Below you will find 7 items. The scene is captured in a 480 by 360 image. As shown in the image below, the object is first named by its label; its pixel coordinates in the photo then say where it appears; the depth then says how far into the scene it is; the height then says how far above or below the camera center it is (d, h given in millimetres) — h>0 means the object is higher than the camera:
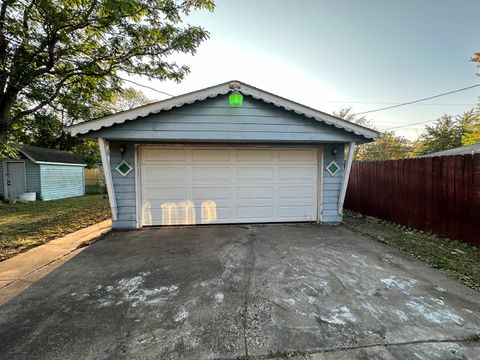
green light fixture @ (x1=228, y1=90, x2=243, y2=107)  4922 +1689
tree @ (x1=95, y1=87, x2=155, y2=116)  21266 +7231
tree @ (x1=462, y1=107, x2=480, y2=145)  14625 +3389
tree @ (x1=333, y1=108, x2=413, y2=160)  29000 +3096
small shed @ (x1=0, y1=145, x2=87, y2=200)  12352 +5
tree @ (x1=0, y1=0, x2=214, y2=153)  5719 +3928
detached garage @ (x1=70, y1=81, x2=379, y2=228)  4906 +391
